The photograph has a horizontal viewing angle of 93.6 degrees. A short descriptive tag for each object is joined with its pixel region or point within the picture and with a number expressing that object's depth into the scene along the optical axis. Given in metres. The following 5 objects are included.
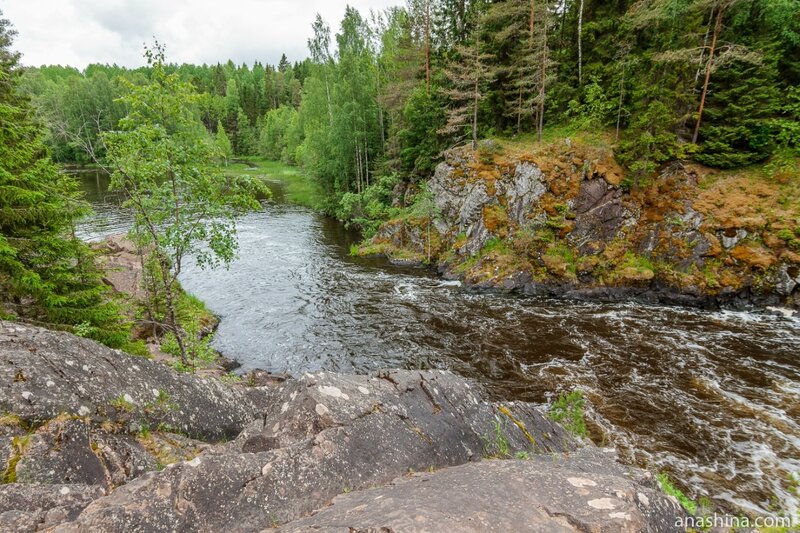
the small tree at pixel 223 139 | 80.85
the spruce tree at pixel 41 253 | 8.73
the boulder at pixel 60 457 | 4.81
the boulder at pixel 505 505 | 4.09
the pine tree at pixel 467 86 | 27.05
